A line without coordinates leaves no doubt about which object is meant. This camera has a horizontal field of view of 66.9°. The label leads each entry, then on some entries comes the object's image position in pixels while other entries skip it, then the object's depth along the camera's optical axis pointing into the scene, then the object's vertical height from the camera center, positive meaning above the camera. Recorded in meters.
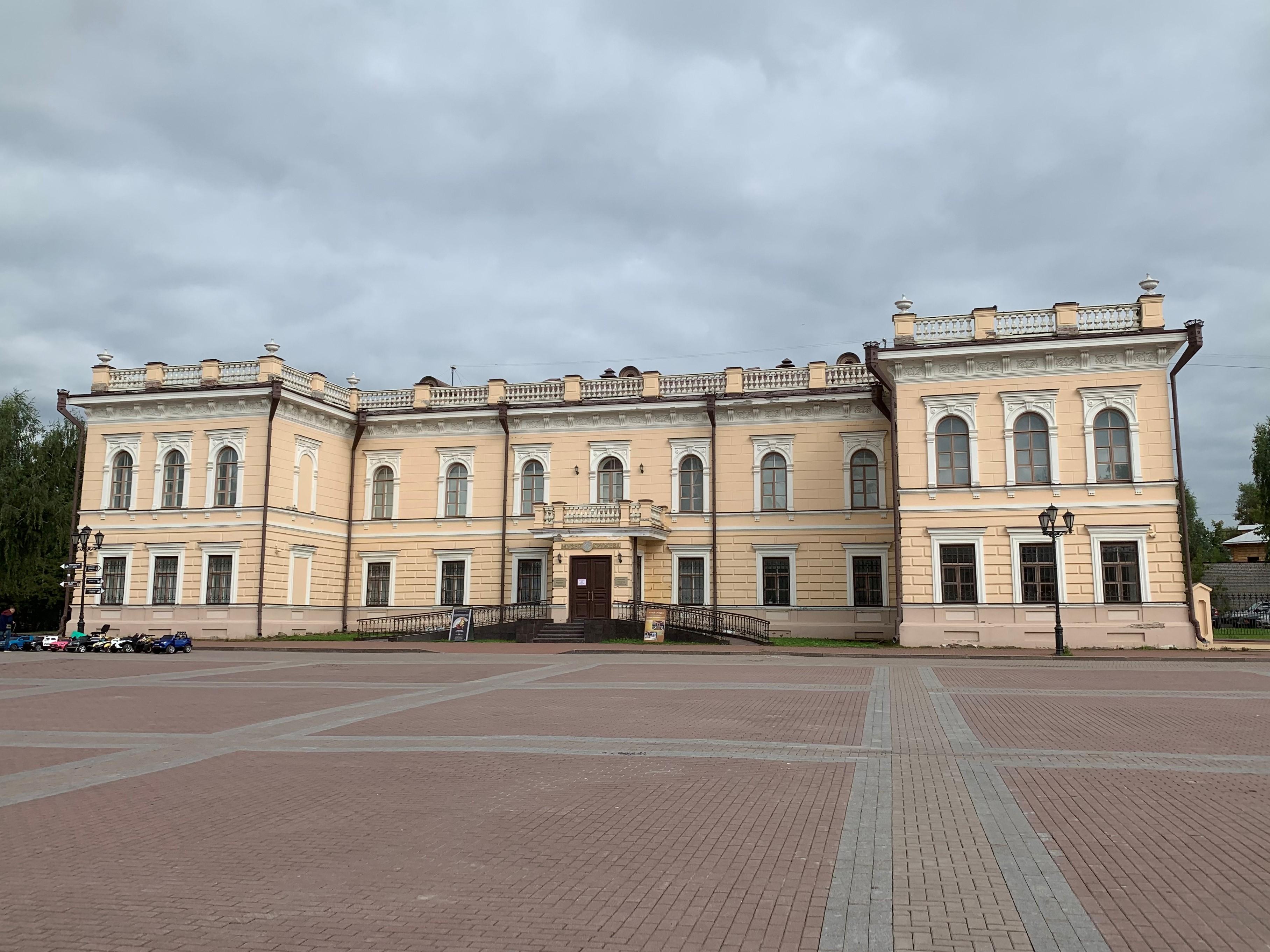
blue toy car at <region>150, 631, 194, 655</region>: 27.64 -1.40
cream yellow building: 29.16 +3.86
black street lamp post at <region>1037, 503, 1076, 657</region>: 26.14 +2.14
